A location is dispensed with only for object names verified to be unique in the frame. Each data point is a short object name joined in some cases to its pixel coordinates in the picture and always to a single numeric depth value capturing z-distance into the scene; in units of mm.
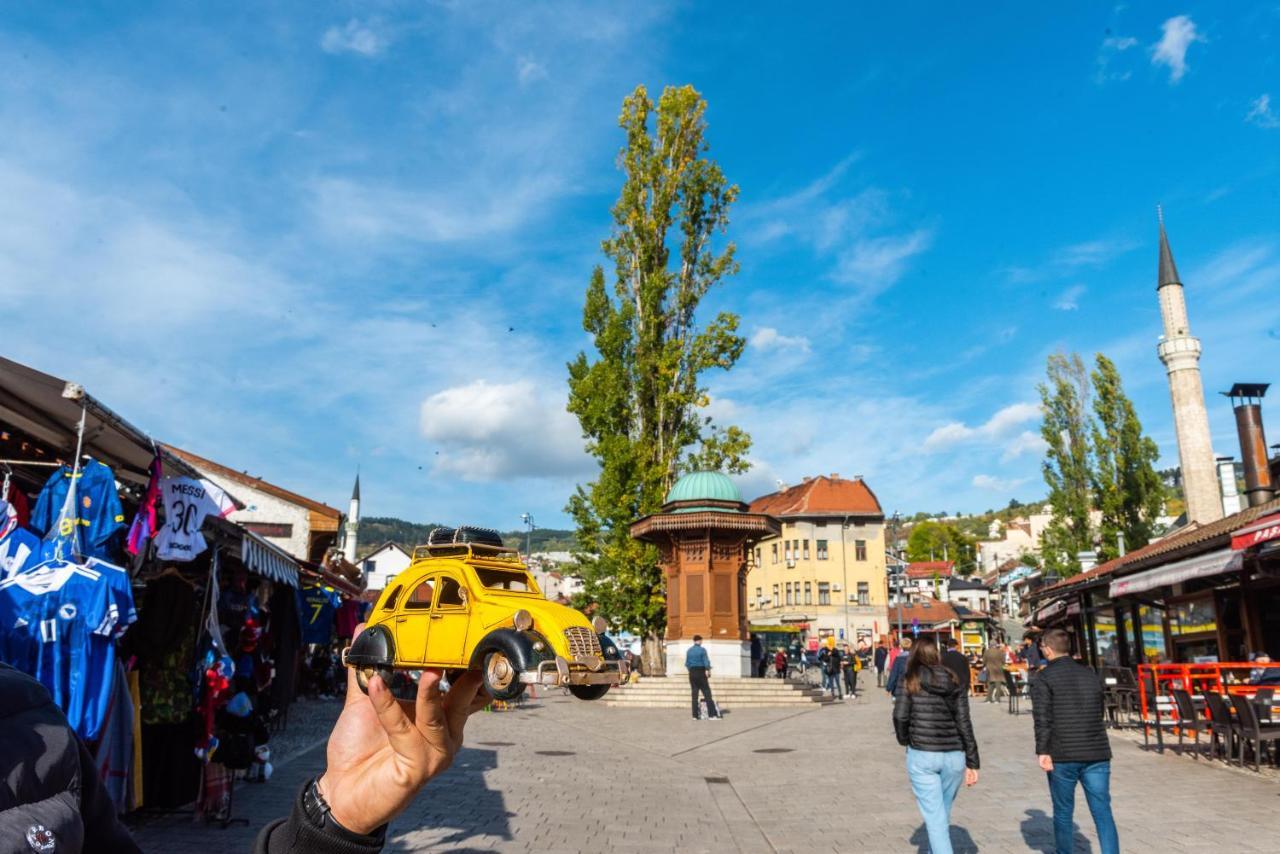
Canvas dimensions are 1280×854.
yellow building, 71625
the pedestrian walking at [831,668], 30969
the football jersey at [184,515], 7363
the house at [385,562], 86625
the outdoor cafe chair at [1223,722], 12836
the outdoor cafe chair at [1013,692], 24892
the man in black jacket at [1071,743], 7090
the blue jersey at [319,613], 18734
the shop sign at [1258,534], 11836
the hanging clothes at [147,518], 6984
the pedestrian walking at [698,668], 21641
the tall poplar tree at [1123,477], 40469
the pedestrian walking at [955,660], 12930
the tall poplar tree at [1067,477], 41594
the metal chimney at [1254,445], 31453
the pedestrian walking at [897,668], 15441
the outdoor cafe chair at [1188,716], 13742
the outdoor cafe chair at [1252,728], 12031
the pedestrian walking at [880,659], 36875
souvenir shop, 5812
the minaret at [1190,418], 45688
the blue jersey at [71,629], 5559
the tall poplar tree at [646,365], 32375
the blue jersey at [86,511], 6273
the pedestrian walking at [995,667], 28623
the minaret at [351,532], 65700
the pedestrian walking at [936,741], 6984
